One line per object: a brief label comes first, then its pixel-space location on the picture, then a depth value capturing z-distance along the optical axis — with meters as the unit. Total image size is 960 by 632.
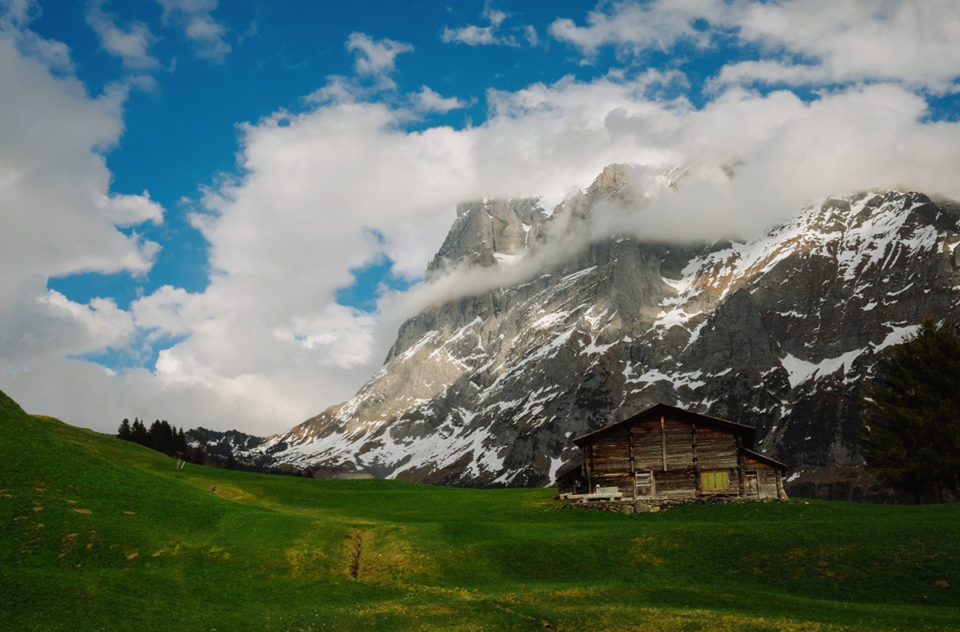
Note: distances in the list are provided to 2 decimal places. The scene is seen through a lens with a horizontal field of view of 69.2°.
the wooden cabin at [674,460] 62.50
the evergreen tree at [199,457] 141.12
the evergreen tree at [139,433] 135.62
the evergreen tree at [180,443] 152.09
